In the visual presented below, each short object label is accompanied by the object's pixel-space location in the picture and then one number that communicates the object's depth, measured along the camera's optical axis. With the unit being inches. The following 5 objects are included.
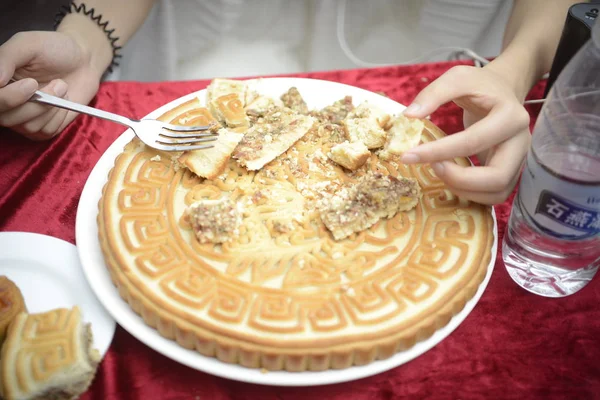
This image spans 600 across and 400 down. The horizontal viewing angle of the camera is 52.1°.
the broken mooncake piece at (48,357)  14.3
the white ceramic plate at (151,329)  14.7
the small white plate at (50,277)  16.1
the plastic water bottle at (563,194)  15.0
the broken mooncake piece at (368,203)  16.6
